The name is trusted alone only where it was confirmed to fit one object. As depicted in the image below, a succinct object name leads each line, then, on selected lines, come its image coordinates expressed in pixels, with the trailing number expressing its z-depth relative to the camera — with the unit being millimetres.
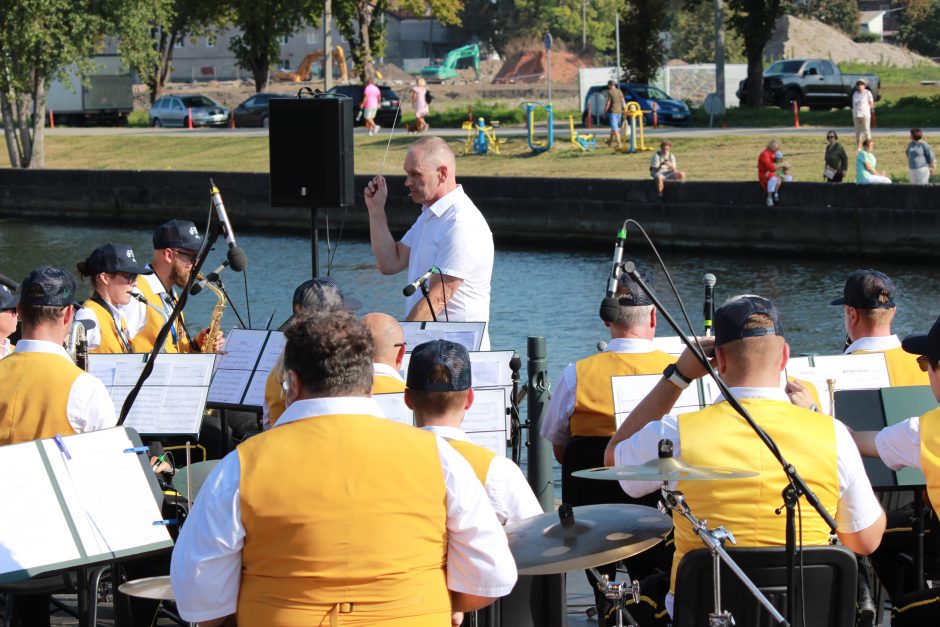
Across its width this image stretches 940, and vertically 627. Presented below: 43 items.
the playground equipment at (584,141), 52478
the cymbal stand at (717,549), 6353
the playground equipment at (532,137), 52742
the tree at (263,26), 86440
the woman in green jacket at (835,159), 40339
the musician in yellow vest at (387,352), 8644
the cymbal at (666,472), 6430
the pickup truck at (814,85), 62909
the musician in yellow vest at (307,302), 9538
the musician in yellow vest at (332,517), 5433
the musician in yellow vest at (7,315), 11092
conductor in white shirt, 12352
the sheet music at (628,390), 9191
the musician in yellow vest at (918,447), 7497
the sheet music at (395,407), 8771
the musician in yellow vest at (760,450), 6856
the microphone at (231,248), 8471
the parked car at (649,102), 59121
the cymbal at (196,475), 8717
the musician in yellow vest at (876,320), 10291
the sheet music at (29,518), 6856
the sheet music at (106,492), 7123
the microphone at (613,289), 6917
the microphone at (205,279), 9447
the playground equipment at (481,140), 54025
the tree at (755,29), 64510
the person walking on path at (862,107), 44741
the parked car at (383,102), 63176
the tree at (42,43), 56293
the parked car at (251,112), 72193
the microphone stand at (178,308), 8004
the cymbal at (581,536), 6540
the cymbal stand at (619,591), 7810
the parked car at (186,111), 76409
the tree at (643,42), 70486
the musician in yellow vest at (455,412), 6820
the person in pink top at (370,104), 58961
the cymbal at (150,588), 6320
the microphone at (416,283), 11665
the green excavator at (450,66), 134782
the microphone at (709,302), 11098
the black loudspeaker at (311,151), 16114
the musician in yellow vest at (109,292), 12419
